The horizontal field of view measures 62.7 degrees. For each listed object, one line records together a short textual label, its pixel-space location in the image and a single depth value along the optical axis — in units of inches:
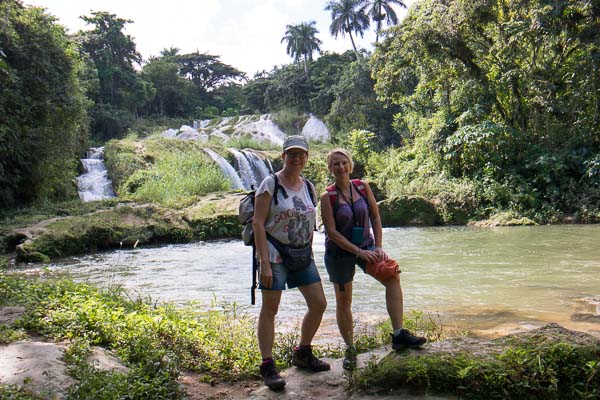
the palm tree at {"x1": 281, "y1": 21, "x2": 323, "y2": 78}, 1867.6
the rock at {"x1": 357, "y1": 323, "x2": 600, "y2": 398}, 104.1
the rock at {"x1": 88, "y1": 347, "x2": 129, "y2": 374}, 124.5
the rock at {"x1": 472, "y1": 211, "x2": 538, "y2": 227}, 586.1
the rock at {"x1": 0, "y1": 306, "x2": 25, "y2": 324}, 159.8
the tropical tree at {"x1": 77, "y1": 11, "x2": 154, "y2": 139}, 1422.2
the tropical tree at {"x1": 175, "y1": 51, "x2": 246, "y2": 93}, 2124.8
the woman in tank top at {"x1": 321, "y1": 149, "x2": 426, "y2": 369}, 133.6
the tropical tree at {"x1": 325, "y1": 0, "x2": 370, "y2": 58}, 1695.4
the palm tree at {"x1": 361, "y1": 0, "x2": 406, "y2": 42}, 1621.6
